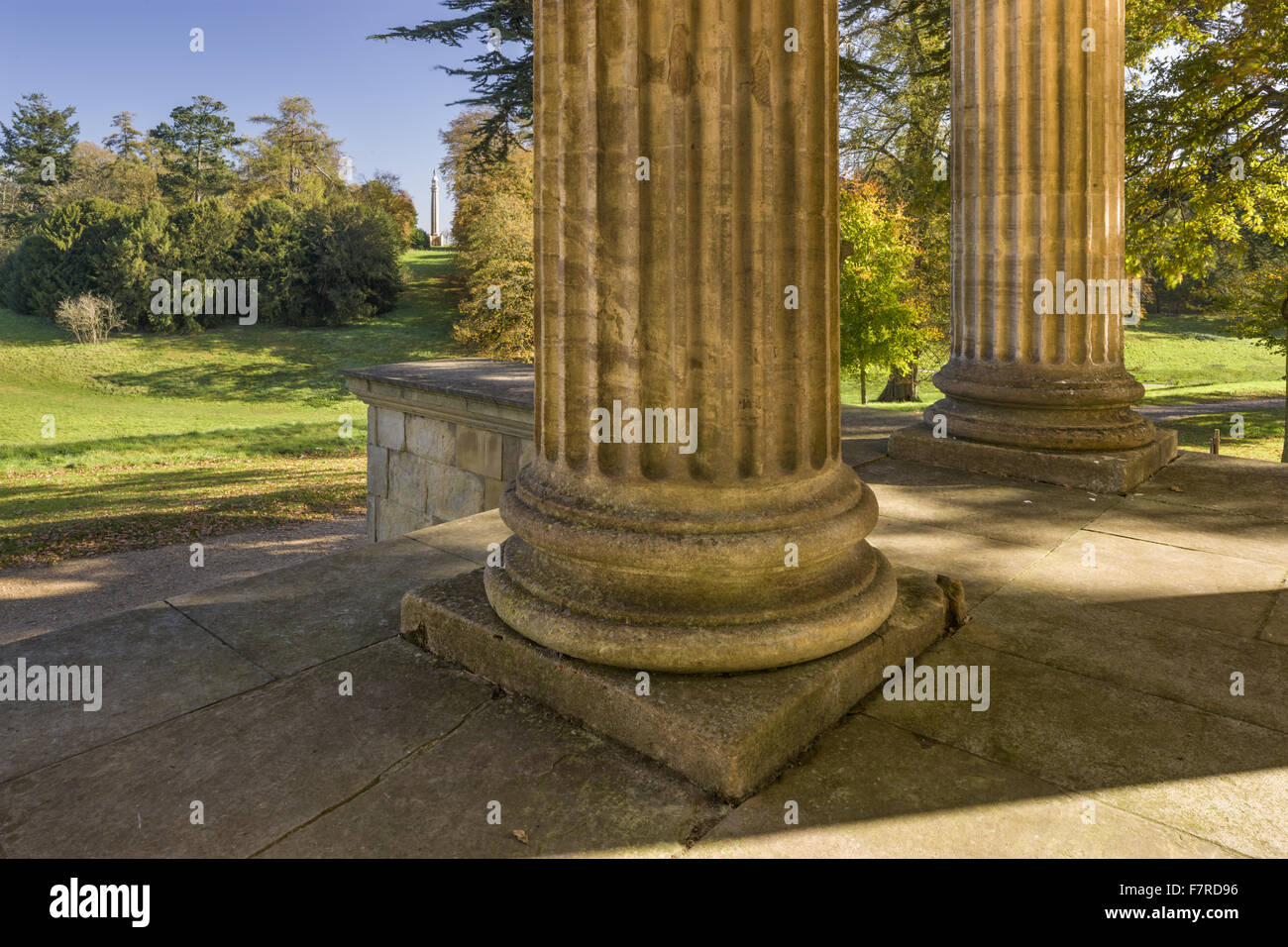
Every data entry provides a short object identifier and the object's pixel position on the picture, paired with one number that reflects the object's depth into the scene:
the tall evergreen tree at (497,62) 18.83
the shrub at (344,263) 46.91
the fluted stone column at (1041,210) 6.30
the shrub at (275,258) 45.53
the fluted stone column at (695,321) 2.81
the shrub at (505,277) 30.72
